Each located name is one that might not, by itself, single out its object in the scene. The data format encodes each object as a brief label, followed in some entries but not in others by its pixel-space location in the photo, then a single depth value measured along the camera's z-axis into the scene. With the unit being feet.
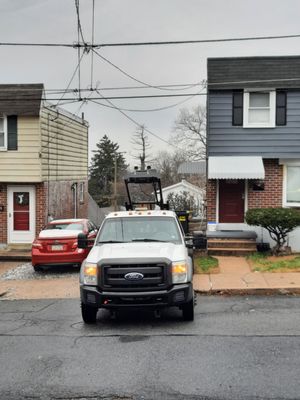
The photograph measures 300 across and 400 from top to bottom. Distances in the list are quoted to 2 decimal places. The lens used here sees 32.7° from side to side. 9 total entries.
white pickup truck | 26.11
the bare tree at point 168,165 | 208.87
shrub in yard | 46.55
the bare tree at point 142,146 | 207.70
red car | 47.06
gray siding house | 54.03
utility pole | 131.54
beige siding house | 59.41
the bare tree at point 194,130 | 183.32
